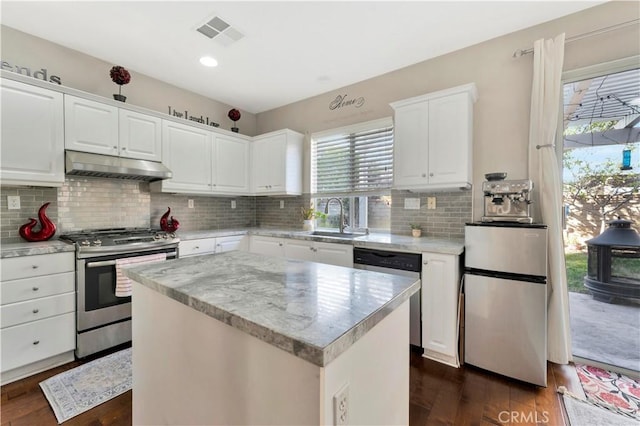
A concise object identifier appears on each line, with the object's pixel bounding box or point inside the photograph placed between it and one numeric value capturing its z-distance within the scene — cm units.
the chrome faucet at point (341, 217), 323
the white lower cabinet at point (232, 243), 333
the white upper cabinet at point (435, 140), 238
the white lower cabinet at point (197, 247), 300
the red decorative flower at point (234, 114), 383
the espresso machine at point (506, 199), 205
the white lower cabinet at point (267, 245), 323
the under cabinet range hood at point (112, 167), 238
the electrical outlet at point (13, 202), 233
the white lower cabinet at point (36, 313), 194
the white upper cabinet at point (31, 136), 212
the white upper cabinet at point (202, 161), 314
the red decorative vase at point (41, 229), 232
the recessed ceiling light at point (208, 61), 281
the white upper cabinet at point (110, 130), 244
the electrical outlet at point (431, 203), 280
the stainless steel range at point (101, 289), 224
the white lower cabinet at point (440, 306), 215
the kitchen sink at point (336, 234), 313
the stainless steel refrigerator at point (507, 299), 189
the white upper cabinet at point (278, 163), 365
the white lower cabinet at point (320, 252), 266
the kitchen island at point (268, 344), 72
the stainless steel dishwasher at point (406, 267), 229
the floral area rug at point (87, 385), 173
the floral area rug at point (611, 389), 170
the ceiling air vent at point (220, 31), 228
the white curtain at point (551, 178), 210
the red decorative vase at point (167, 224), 323
